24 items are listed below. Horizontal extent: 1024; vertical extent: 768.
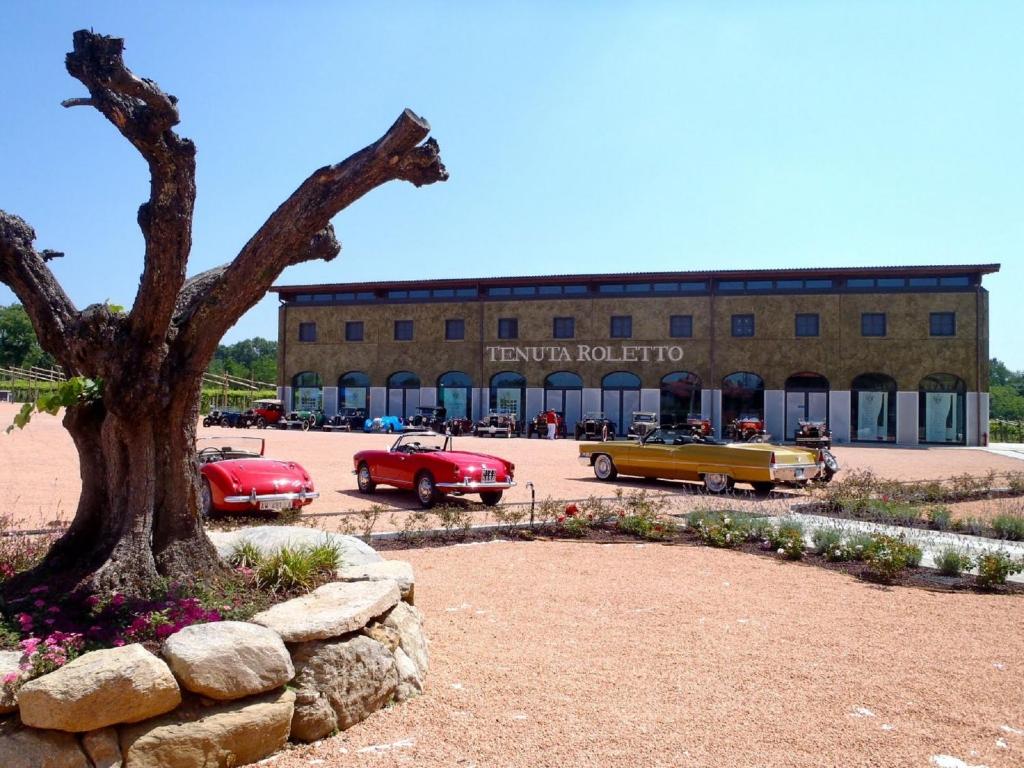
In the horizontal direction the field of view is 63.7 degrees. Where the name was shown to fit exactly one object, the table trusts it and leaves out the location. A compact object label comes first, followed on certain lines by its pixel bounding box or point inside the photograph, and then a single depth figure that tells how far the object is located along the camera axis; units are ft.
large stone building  120.67
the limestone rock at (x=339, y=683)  12.85
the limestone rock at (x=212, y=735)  11.05
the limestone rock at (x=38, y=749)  10.55
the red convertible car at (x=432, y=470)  40.83
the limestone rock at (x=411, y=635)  15.47
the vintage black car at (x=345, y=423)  136.77
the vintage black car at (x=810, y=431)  103.35
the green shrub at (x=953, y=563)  26.02
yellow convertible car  48.35
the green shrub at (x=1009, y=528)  34.06
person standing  122.11
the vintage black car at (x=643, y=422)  114.52
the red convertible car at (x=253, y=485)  33.94
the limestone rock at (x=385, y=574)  17.11
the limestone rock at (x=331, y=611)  13.35
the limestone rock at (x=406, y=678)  14.49
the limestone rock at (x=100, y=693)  10.64
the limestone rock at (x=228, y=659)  11.65
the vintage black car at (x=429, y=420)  130.51
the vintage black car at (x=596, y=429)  118.42
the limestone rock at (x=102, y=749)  10.76
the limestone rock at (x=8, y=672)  10.89
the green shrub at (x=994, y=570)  24.00
